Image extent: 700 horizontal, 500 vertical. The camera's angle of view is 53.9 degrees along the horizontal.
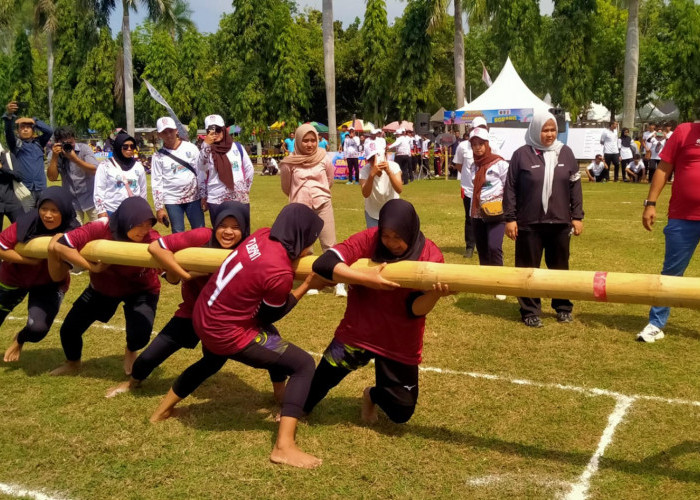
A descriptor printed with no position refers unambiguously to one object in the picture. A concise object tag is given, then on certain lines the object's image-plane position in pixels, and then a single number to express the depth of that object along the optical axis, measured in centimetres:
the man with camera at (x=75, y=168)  950
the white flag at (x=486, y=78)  3178
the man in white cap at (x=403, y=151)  2475
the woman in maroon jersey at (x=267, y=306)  422
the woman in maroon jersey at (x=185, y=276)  481
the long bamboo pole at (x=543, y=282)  363
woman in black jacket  701
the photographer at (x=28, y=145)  942
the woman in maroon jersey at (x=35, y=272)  565
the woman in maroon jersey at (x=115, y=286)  529
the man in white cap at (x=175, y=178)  845
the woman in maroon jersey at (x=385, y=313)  409
